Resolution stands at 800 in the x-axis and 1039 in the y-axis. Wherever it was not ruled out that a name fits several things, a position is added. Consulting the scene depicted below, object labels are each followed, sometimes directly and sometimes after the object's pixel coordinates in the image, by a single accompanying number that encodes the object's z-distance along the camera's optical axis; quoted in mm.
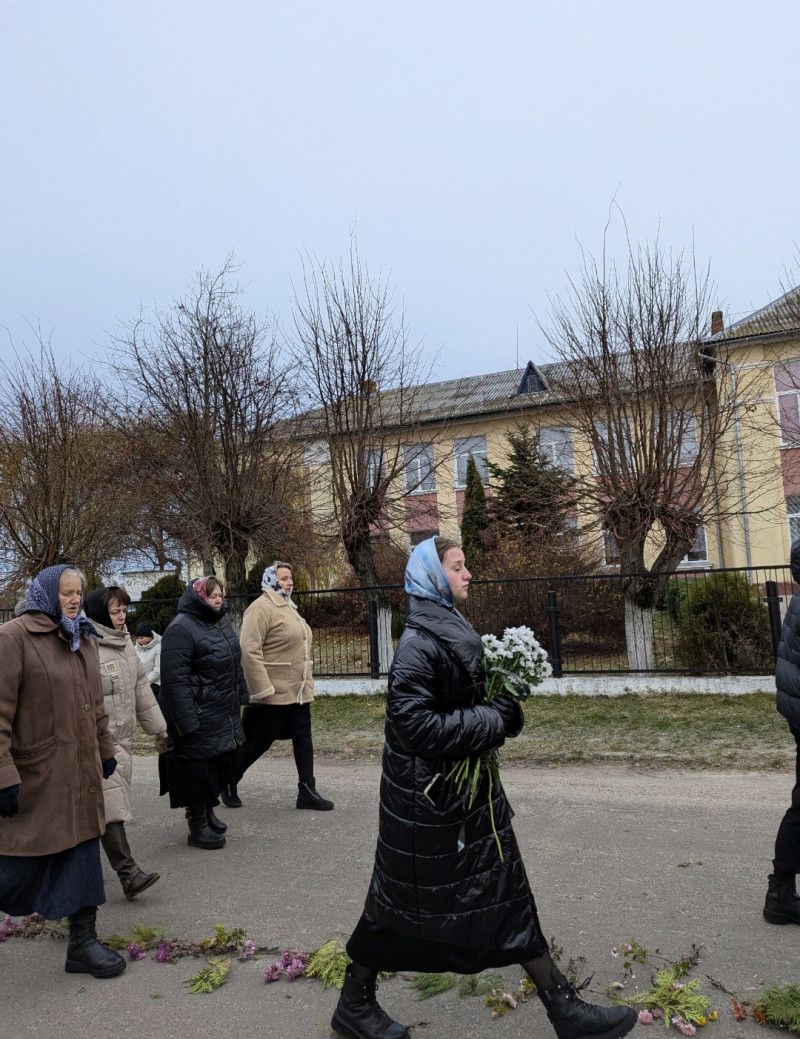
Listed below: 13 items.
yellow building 14414
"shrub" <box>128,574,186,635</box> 16094
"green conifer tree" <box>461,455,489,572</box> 26125
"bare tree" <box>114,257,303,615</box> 15234
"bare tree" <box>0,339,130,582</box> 14609
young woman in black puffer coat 2986
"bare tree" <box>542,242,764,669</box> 13148
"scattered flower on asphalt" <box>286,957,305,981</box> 3807
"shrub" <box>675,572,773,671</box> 11719
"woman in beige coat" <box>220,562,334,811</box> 6816
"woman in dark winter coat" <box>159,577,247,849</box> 6039
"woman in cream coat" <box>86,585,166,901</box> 4855
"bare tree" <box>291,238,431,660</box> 14922
